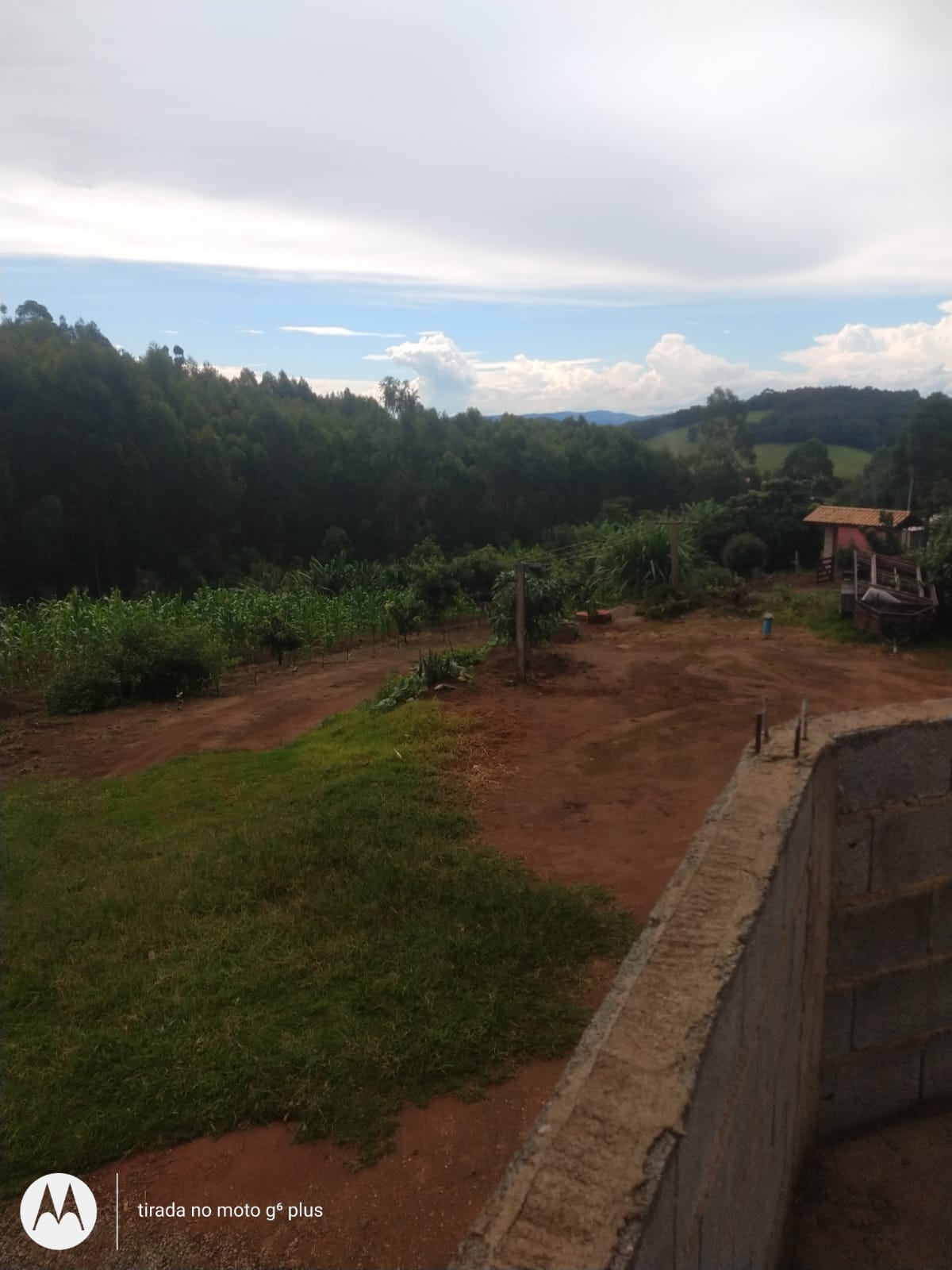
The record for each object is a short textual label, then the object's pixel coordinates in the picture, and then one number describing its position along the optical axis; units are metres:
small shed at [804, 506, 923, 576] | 19.72
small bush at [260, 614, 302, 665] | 14.59
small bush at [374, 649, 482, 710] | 9.93
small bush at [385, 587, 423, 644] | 16.48
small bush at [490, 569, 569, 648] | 11.02
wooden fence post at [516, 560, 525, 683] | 10.16
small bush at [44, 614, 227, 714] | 11.48
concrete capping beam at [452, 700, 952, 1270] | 1.48
